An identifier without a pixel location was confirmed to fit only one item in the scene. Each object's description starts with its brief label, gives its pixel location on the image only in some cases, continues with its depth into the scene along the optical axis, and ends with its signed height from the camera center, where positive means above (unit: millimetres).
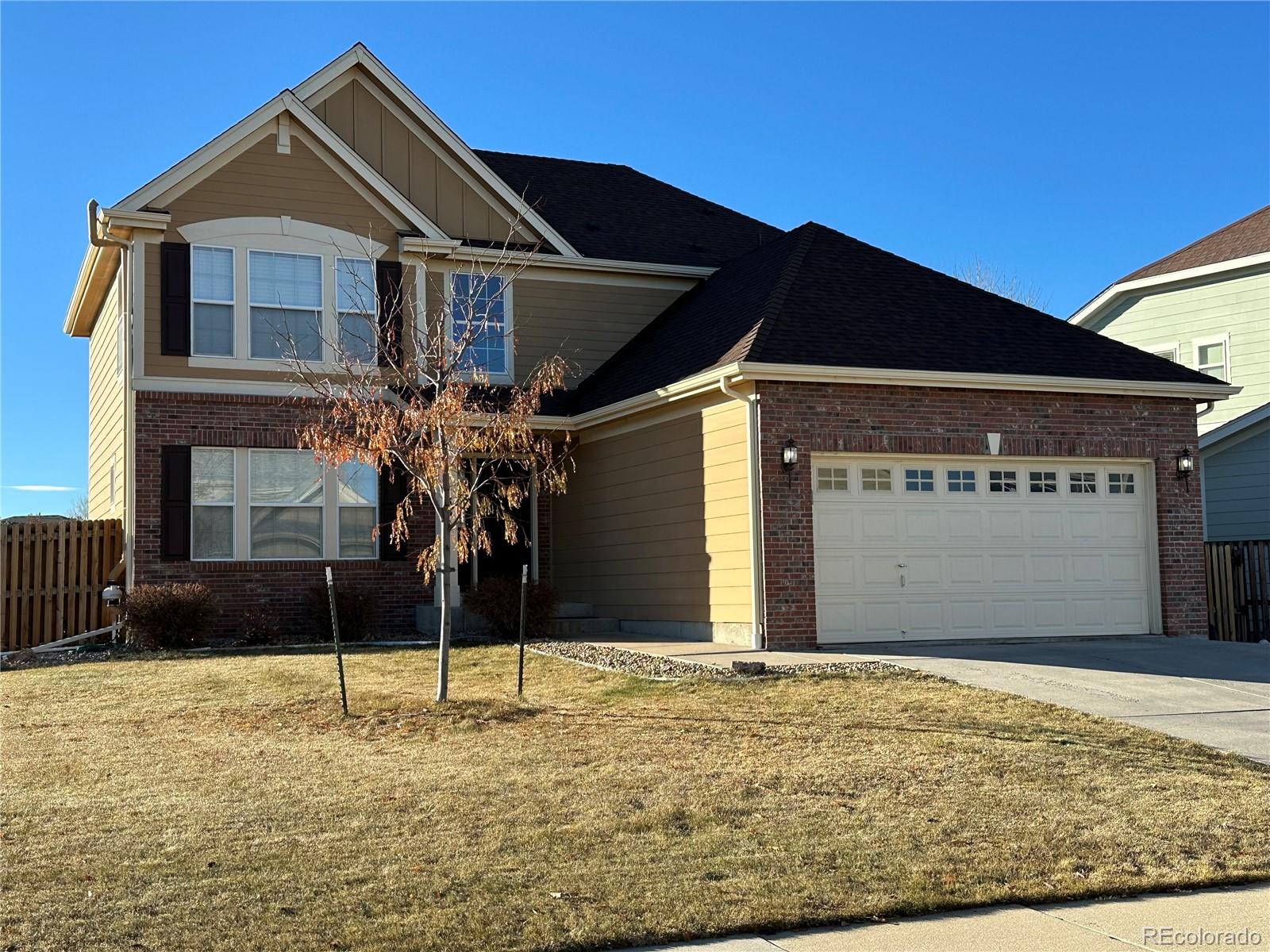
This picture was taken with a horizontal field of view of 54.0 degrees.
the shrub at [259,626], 16312 -751
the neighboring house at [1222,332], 20656 +4423
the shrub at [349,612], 16281 -571
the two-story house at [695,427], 14945 +1749
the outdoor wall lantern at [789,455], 14391 +1219
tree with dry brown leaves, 11141 +1811
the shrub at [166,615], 15461 -546
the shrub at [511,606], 15828 -522
